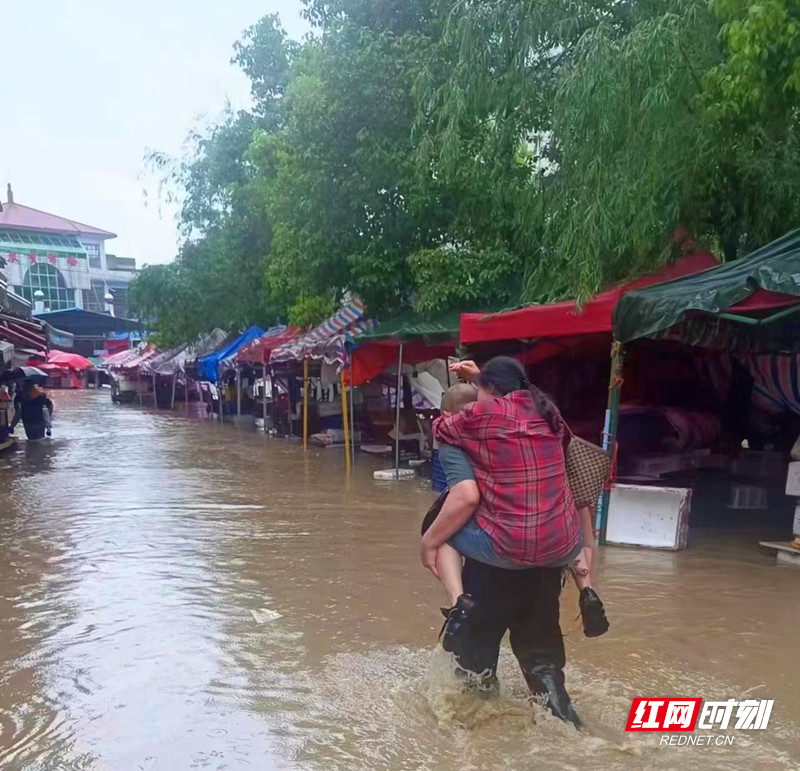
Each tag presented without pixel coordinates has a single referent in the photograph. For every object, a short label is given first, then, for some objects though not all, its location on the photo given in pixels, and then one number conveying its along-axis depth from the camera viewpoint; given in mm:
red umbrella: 34781
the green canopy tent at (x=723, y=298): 6355
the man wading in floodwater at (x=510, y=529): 3484
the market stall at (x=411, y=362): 12352
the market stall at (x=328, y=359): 13953
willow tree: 7949
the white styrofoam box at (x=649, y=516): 7516
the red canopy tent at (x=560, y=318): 8078
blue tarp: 22953
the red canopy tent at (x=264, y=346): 18547
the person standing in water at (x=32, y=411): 19812
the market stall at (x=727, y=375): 6648
